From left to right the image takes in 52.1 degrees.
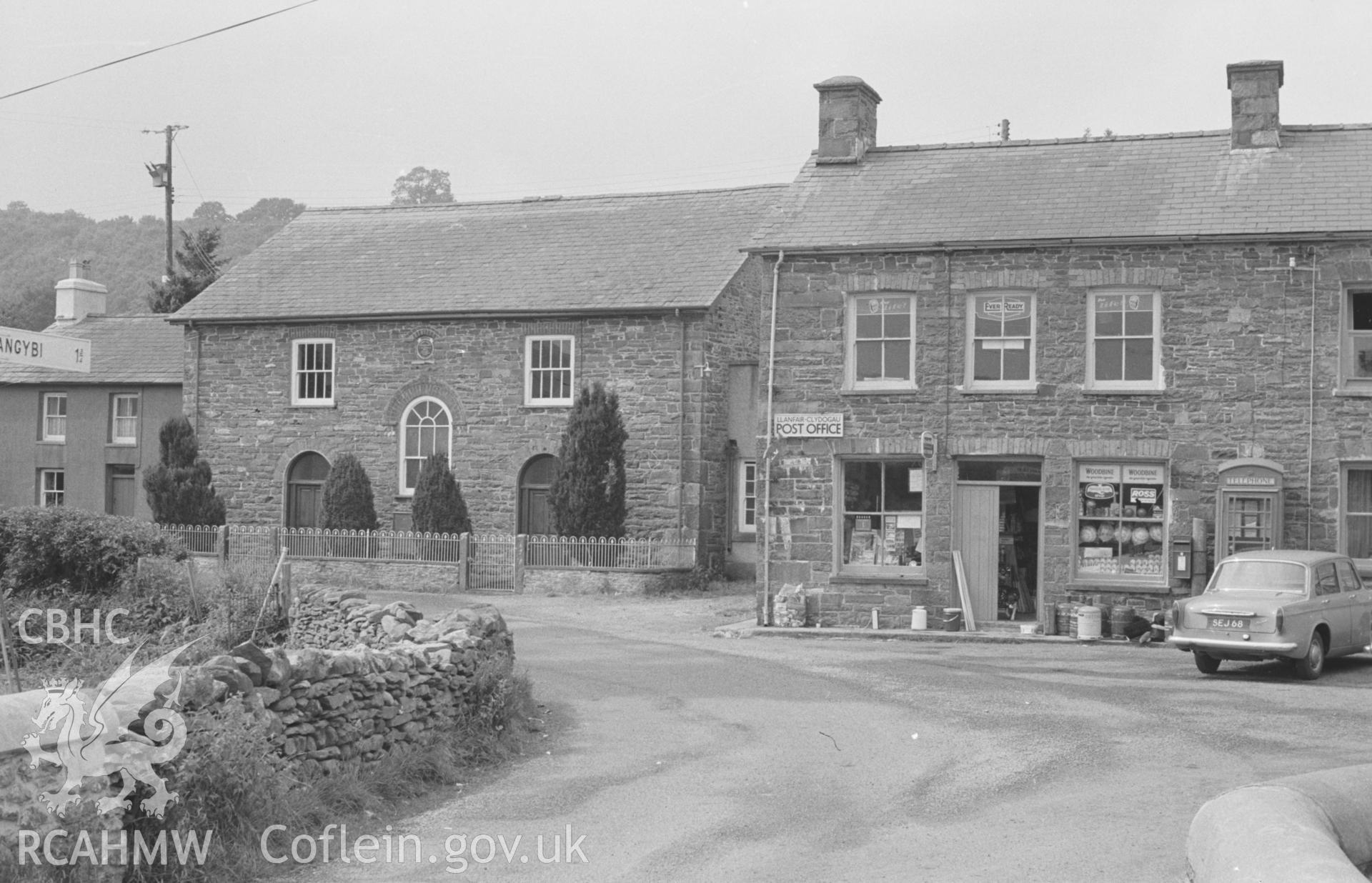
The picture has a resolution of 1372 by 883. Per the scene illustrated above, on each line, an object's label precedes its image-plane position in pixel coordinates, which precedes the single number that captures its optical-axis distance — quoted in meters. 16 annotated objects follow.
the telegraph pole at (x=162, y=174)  56.72
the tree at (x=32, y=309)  70.12
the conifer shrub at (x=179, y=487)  33.44
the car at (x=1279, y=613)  16.44
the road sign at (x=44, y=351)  9.53
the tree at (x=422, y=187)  97.06
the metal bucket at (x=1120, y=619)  21.39
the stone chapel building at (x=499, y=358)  30.62
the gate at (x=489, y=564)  28.64
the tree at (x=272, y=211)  101.25
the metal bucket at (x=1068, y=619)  21.95
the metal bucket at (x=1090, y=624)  21.50
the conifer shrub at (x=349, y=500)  31.92
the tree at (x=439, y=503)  30.94
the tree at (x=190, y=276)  52.31
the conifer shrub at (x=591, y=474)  29.47
